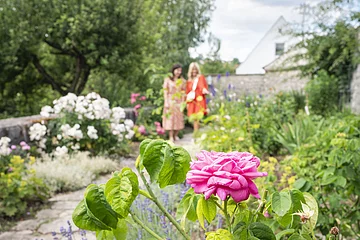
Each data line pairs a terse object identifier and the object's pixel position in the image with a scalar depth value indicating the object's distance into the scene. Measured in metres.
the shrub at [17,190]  3.69
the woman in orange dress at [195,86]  7.99
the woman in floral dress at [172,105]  8.06
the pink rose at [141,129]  8.09
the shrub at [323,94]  8.16
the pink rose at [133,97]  8.99
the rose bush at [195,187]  0.92
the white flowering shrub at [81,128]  5.68
